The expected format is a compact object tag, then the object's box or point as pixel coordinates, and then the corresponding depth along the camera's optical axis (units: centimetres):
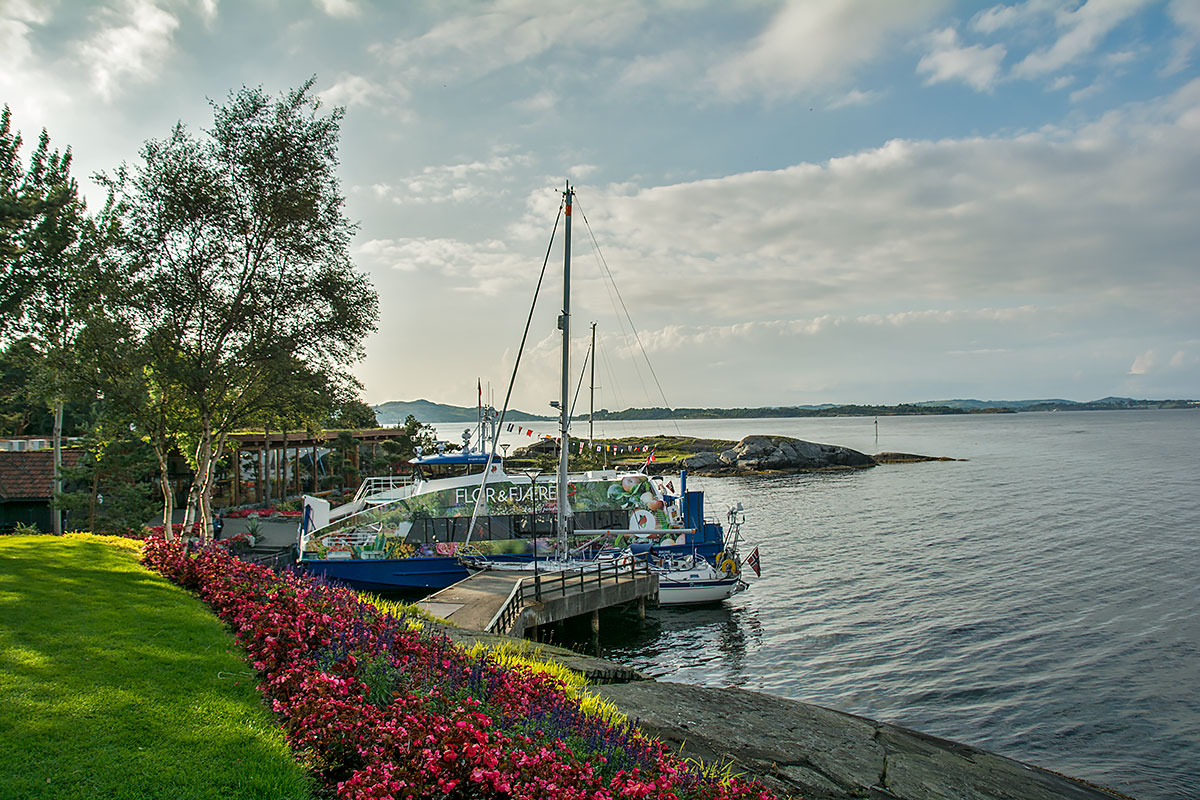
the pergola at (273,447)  3909
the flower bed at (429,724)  663
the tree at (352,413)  2284
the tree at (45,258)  1500
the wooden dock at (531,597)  1780
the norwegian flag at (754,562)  2619
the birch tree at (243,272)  1997
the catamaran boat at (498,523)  2602
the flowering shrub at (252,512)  3234
